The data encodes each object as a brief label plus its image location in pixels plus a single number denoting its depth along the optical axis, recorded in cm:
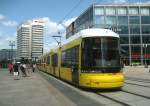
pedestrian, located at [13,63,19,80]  1258
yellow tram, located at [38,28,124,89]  676
